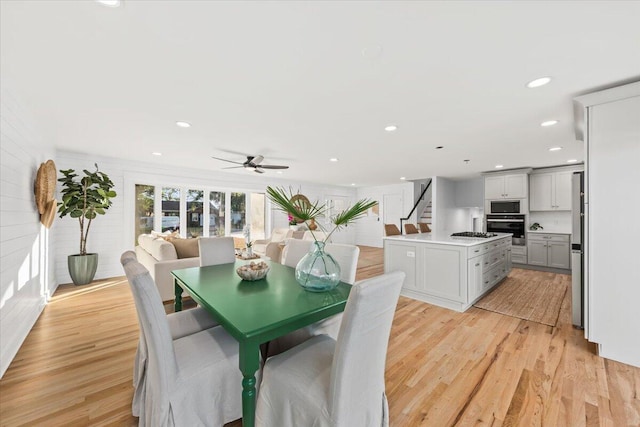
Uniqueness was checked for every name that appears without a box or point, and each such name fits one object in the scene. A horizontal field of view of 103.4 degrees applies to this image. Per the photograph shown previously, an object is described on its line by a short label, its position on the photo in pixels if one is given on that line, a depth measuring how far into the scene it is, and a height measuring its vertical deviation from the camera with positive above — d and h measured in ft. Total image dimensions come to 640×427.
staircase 25.93 -0.05
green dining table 3.83 -1.70
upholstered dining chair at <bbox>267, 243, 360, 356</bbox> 5.95 -2.88
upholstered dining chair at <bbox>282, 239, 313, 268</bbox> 8.23 -1.23
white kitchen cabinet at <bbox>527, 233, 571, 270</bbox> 17.02 -2.54
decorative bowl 6.28 -1.48
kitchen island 10.48 -2.38
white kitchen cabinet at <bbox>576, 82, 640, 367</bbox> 6.67 -0.20
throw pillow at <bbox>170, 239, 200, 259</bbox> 11.99 -1.67
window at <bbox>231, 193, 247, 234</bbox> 22.34 +0.11
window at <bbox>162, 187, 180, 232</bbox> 18.62 +0.31
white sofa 10.96 -2.24
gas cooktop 13.51 -1.14
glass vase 5.53 -1.28
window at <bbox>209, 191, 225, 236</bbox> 21.02 +0.01
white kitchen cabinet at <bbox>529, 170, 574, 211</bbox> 17.85 +1.65
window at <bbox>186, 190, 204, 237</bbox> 19.85 +0.01
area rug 10.18 -4.03
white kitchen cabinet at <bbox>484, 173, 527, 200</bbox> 18.98 +2.12
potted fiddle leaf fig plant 13.37 +0.47
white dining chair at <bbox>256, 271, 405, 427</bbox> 3.39 -2.53
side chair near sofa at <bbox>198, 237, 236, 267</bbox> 8.55 -1.31
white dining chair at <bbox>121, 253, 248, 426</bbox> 3.76 -2.64
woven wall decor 9.42 +0.82
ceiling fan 14.15 +2.90
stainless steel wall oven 18.94 -0.90
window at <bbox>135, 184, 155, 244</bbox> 17.38 +0.35
